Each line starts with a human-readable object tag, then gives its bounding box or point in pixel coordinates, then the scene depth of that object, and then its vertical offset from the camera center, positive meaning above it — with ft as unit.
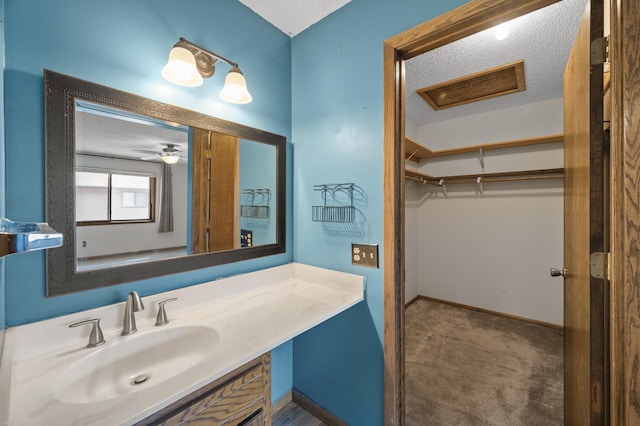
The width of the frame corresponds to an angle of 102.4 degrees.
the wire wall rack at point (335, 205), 4.98 +0.16
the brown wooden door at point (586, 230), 2.89 -0.23
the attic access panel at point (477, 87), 7.39 +4.04
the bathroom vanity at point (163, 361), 2.15 -1.57
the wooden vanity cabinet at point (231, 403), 2.39 -1.94
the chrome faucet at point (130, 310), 3.29 -1.23
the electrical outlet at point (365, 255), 4.64 -0.78
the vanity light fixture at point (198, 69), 3.60 +2.15
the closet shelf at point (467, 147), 8.72 +2.47
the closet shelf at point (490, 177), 8.93 +1.37
